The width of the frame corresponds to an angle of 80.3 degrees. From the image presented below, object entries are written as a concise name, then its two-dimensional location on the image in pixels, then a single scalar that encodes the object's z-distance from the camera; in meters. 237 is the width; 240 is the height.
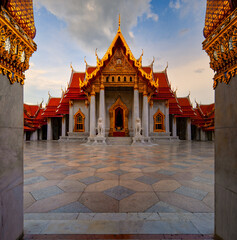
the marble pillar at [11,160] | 1.08
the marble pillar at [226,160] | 1.08
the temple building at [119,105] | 12.63
